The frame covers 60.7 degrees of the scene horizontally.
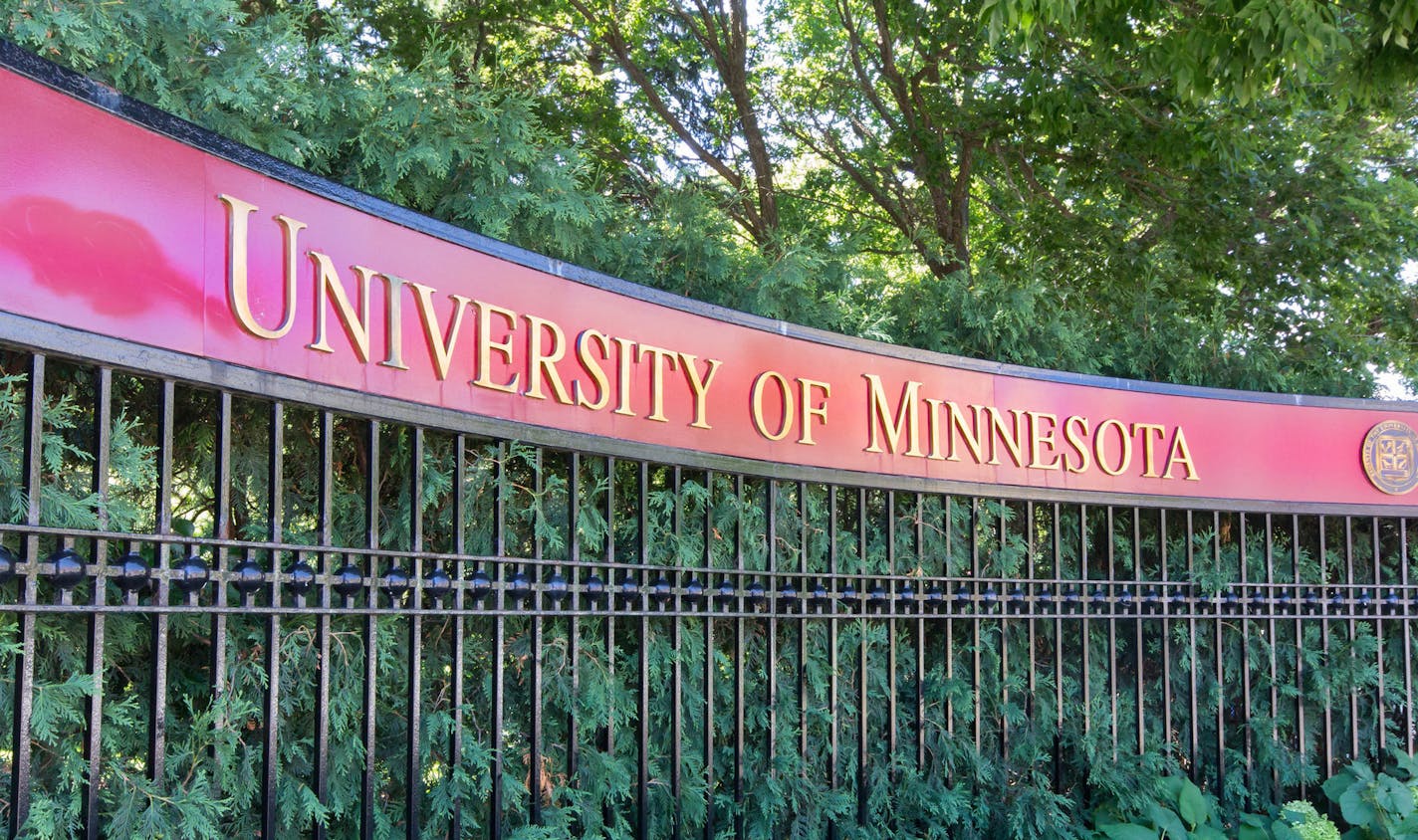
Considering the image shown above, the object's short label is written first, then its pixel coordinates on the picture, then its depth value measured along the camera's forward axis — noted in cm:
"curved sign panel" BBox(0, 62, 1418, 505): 288
